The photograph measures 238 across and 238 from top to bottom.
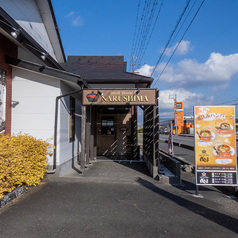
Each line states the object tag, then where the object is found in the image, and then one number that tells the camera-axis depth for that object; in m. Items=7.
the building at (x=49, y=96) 6.45
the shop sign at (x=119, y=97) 7.03
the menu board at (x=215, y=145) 5.34
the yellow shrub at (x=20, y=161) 4.14
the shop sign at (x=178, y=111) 43.79
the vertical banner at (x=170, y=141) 9.03
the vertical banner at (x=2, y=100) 6.16
